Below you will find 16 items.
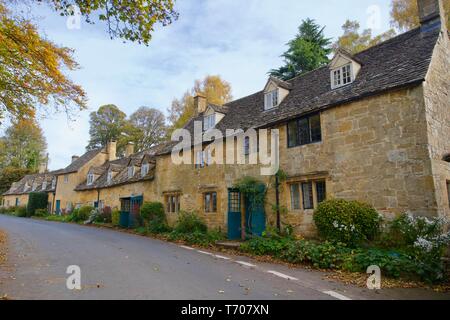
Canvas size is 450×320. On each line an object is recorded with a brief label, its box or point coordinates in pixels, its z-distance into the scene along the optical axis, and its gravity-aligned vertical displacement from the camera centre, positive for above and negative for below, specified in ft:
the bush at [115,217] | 80.14 -2.66
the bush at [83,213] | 96.17 -1.87
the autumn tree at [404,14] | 75.51 +48.39
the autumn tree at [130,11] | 21.18 +13.84
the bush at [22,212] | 130.21 -2.01
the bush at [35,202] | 128.77 +2.21
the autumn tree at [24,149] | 175.63 +34.41
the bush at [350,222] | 33.63 -1.76
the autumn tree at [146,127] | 154.40 +40.94
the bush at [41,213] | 124.77 -2.35
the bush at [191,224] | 57.09 -3.26
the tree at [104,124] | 164.76 +44.63
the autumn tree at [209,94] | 110.93 +42.01
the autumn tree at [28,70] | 31.94 +15.89
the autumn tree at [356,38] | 82.84 +48.05
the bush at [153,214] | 66.18 -1.59
